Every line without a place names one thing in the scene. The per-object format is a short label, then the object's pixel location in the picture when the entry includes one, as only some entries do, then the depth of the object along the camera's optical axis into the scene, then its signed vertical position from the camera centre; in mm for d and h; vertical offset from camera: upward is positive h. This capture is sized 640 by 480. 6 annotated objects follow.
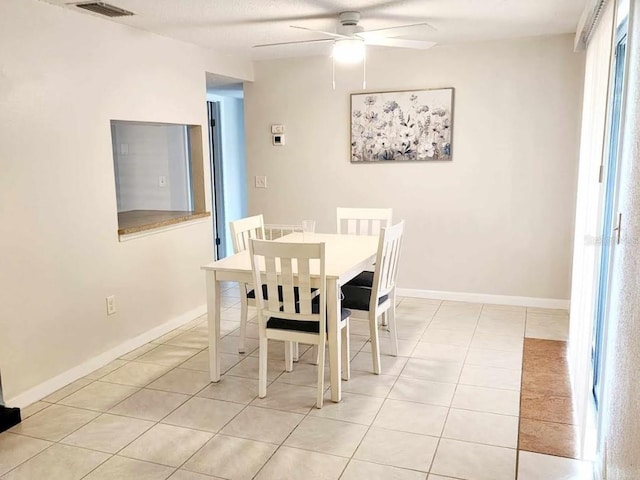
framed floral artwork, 4672 +271
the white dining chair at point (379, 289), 3174 -819
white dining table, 2881 -659
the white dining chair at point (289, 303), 2760 -769
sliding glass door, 2207 -252
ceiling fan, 3266 +714
